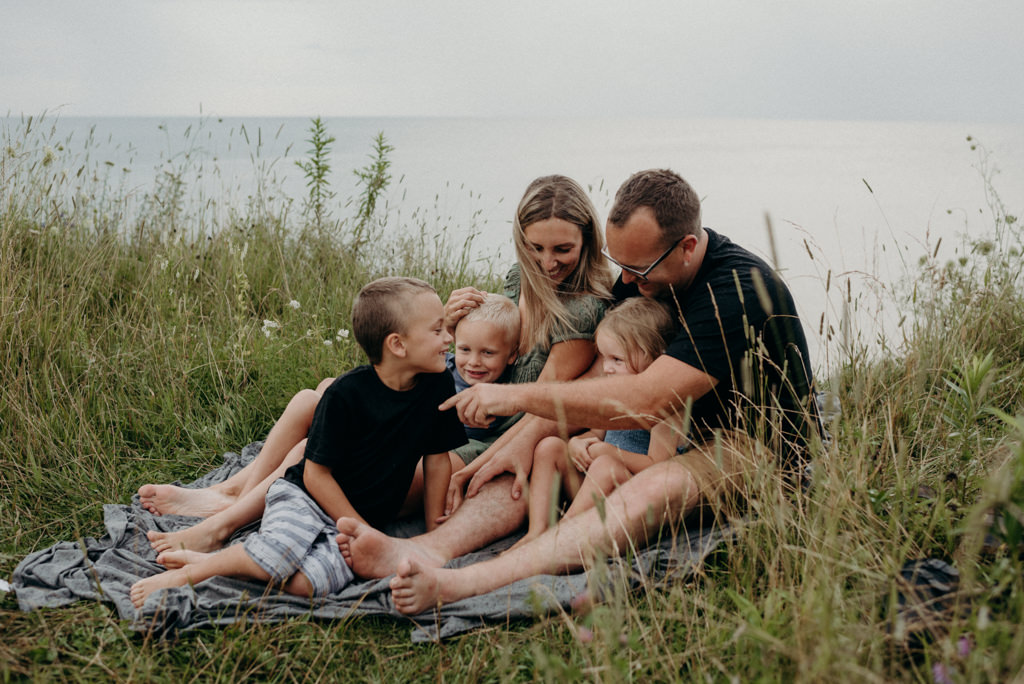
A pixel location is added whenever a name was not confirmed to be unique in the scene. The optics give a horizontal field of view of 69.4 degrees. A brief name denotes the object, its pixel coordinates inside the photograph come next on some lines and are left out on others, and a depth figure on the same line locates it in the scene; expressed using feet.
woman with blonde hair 11.16
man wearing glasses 8.87
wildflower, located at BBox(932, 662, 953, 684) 5.05
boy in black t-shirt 8.91
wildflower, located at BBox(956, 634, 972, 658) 5.53
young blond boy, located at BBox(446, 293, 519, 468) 11.21
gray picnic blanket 8.07
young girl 9.87
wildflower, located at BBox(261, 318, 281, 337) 14.13
